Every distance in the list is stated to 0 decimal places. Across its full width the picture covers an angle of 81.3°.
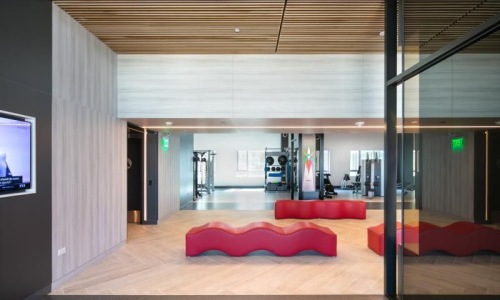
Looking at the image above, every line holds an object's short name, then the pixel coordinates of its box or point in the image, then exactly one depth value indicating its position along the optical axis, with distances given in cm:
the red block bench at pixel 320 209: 881
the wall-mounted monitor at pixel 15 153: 317
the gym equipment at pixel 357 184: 1566
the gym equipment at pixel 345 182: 1713
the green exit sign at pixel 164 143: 873
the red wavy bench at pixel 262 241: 535
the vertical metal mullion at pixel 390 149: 369
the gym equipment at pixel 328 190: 1446
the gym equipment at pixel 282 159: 1711
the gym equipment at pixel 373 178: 1431
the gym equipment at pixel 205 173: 1511
